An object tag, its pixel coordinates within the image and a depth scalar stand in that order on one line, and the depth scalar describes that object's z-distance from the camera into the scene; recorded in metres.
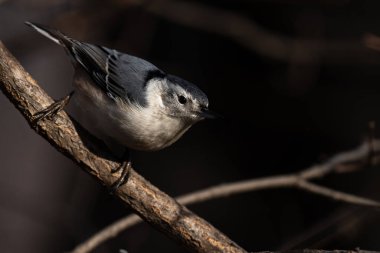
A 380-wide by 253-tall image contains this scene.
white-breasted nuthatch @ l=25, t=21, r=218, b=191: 4.80
